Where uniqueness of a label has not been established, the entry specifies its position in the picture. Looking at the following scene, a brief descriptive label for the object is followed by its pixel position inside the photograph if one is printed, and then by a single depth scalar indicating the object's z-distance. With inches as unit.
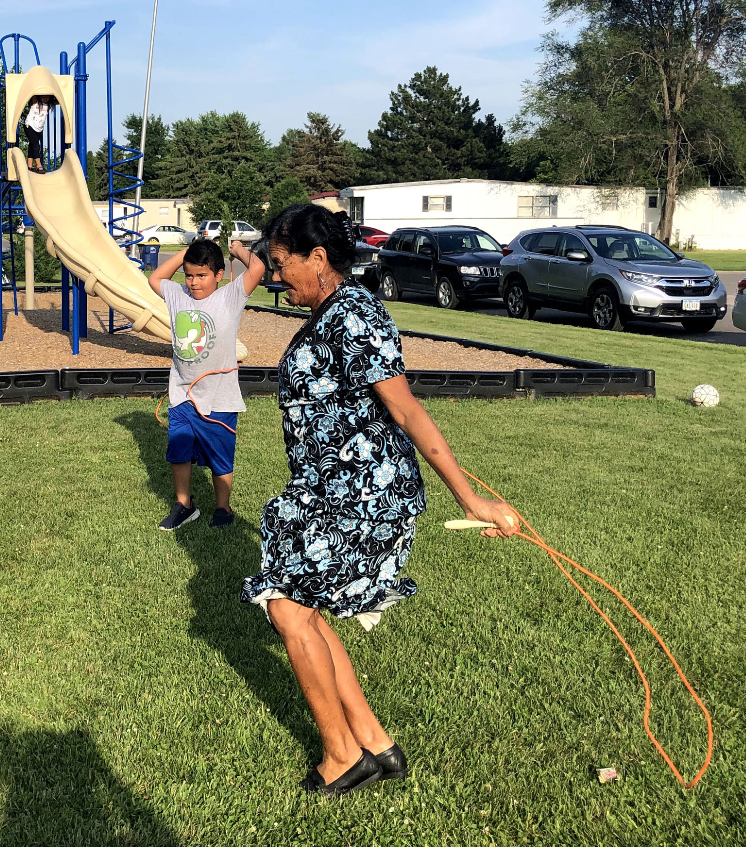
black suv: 834.8
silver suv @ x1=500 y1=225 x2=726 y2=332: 653.9
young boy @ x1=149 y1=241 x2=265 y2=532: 219.1
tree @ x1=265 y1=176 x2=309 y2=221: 2239.7
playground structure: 459.2
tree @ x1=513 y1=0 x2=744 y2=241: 1999.3
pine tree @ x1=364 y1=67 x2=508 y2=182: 3166.8
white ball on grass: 379.6
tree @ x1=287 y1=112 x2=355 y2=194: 3454.7
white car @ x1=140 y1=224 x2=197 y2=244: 2342.5
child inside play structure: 528.7
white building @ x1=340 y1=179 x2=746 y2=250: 1900.8
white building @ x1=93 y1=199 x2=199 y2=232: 3159.5
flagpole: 765.6
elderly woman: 113.6
